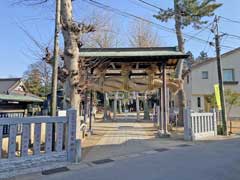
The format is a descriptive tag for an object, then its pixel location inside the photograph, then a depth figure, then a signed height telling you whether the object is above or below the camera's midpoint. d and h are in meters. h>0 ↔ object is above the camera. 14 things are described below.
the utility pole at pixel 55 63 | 7.45 +1.52
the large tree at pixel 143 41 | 25.70 +7.56
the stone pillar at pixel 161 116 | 12.03 -0.26
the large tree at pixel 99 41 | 24.07 +7.23
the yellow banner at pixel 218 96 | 13.28 +0.81
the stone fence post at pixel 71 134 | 6.42 -0.61
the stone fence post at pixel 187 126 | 11.06 -0.71
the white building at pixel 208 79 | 22.42 +3.04
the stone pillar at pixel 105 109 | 25.80 +0.23
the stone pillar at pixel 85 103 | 13.52 +0.44
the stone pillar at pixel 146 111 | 26.19 -0.01
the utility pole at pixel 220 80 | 12.78 +1.64
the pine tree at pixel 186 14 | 17.52 +7.18
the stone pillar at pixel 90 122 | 13.29 -0.61
